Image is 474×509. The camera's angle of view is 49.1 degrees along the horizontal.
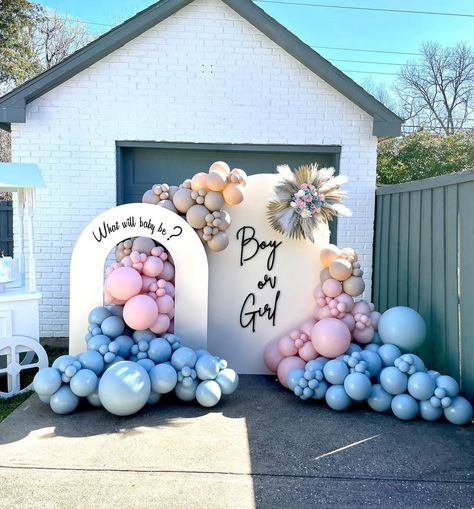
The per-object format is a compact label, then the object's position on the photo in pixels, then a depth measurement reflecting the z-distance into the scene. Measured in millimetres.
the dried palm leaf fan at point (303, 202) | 4773
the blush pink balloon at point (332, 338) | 4332
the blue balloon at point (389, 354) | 4242
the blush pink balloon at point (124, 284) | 4355
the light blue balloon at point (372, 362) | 4215
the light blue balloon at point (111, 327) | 4312
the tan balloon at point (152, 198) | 4887
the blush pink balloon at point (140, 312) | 4273
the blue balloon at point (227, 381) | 4164
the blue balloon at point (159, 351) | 4230
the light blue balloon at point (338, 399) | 4051
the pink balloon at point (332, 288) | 4727
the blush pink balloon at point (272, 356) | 4820
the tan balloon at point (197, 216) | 4652
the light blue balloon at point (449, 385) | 3855
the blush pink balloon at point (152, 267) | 4484
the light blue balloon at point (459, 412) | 3807
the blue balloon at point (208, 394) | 4039
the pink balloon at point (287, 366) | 4531
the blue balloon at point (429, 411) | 3869
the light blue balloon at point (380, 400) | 4043
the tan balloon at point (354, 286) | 4699
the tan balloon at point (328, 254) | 4863
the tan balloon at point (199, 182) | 4719
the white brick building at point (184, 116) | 6203
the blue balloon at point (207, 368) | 4113
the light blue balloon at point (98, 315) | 4383
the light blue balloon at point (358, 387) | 4000
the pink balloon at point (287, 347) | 4680
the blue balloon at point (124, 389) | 3725
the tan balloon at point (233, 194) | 4719
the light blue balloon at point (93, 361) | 4000
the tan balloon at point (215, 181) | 4660
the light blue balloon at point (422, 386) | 3860
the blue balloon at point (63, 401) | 3867
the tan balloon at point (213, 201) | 4680
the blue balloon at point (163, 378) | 3977
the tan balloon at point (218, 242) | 4703
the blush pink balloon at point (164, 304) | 4469
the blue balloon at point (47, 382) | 3871
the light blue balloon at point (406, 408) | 3889
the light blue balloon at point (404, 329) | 4383
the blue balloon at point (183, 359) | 4129
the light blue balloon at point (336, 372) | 4145
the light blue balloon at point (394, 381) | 3977
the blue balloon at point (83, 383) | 3852
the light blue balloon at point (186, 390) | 4094
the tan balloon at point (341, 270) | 4719
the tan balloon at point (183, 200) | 4730
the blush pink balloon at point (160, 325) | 4434
